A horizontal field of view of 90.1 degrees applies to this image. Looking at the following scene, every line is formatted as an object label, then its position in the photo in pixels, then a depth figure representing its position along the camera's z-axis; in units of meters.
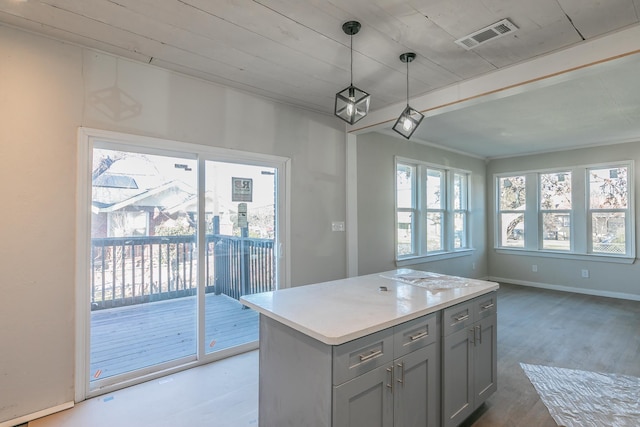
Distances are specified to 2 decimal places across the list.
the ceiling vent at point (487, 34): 2.06
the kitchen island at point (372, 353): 1.40
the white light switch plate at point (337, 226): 3.84
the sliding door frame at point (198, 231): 2.31
